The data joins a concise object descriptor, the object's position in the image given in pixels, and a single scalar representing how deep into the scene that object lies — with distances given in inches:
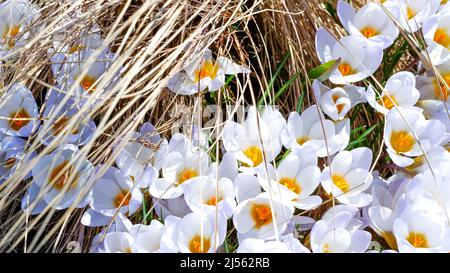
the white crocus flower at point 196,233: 32.4
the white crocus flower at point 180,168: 34.2
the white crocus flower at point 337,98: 34.7
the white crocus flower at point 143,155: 34.2
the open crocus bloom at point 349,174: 33.4
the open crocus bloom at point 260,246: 31.5
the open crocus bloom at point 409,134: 34.0
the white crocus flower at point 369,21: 35.9
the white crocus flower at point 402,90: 35.0
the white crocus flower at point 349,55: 35.1
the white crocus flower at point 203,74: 35.6
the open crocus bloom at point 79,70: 35.9
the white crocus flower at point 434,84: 36.1
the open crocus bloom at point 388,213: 33.1
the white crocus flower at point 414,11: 35.8
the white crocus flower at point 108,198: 34.3
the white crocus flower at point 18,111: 35.3
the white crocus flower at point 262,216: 32.5
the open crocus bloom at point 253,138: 34.0
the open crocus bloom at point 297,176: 33.1
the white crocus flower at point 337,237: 32.5
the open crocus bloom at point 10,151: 35.2
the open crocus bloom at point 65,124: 33.6
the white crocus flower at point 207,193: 33.0
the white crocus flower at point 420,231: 32.2
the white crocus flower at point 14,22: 36.8
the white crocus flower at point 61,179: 33.8
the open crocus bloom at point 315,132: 34.3
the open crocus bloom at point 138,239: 32.9
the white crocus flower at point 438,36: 35.6
